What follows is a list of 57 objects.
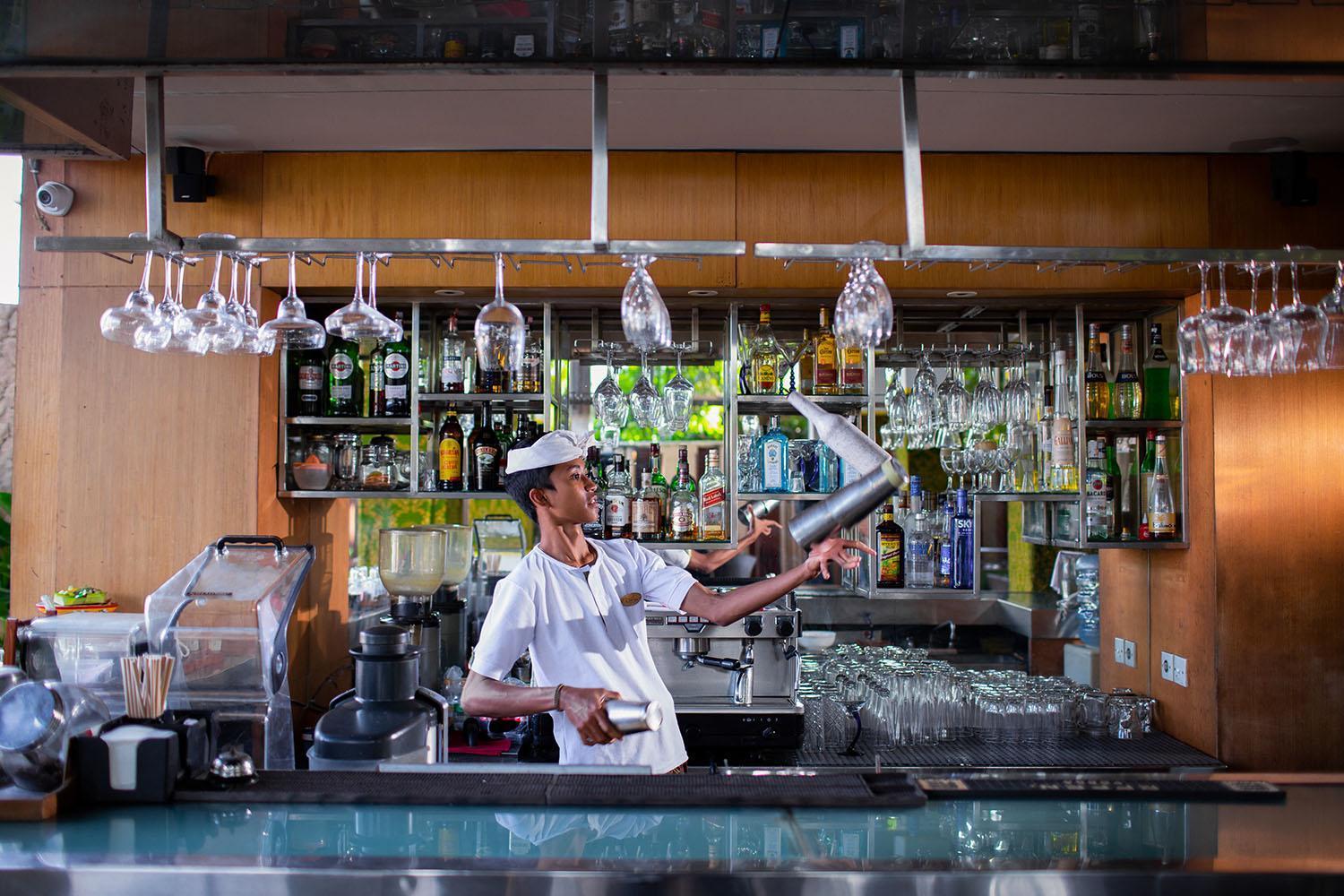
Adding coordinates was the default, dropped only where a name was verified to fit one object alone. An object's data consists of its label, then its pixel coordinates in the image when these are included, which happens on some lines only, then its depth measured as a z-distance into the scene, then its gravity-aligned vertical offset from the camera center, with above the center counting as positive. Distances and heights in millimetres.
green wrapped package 3379 -370
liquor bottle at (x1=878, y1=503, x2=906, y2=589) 3756 -252
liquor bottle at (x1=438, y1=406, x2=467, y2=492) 3762 +90
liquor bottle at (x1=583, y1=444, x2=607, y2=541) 3818 -8
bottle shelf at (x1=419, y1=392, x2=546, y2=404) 3693 +330
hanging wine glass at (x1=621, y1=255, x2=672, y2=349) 2174 +377
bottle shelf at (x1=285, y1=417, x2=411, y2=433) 3729 +243
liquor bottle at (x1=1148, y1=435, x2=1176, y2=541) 3697 -75
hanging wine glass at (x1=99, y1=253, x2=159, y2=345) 2168 +369
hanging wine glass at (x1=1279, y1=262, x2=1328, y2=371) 2305 +361
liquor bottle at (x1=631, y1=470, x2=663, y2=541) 3764 -118
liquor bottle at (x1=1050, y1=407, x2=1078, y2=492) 3771 +119
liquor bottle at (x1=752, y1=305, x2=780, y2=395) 3793 +470
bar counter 1609 -613
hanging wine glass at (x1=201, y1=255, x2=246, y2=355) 2271 +355
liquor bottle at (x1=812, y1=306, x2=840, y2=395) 3799 +470
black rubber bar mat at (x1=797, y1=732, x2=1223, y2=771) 3396 -929
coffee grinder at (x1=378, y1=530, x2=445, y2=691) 3908 -361
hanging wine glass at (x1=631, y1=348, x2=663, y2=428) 3594 +302
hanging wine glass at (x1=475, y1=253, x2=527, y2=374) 2230 +349
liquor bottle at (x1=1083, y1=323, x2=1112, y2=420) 3812 +378
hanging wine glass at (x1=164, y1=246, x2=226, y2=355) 2232 +366
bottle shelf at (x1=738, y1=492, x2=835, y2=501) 3727 -34
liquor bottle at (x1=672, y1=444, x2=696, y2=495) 3922 +45
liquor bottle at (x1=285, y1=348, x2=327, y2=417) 3773 +387
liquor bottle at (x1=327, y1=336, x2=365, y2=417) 3801 +413
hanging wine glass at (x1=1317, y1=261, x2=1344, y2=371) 2305 +384
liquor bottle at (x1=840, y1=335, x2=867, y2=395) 3746 +426
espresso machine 3518 -674
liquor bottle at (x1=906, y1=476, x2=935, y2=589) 3789 -258
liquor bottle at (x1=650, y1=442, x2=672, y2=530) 3844 +20
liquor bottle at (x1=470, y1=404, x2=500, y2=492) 3781 +87
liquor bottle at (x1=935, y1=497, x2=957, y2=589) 3775 -233
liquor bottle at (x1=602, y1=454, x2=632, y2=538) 3799 -72
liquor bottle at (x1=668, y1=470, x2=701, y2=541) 3746 -111
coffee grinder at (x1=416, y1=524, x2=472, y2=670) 4059 -465
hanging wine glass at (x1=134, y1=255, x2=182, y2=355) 2213 +346
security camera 3504 +1005
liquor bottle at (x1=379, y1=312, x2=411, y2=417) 3771 +390
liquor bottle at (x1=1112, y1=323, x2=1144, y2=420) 3818 +348
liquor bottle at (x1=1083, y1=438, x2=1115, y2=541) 3781 -49
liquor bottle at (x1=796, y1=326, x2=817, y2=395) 3871 +473
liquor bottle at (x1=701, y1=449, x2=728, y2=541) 3721 -77
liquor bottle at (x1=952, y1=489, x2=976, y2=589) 3746 -222
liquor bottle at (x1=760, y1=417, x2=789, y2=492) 3787 +86
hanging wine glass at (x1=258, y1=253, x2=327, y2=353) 2287 +364
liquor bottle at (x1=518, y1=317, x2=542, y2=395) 3805 +451
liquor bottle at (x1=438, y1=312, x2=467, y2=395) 3775 +464
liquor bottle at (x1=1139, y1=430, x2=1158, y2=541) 3738 +29
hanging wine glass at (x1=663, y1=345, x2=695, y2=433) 3658 +314
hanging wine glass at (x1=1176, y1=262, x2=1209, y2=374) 2326 +333
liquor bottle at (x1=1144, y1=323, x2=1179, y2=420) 3787 +393
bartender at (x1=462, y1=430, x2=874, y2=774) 2617 -329
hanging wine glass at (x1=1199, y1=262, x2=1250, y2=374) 2309 +361
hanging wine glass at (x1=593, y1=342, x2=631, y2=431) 3648 +305
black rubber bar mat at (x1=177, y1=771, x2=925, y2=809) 1920 -593
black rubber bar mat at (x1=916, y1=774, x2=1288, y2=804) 2000 -608
